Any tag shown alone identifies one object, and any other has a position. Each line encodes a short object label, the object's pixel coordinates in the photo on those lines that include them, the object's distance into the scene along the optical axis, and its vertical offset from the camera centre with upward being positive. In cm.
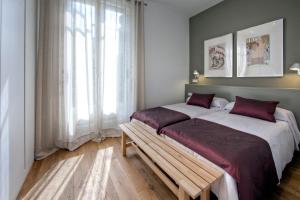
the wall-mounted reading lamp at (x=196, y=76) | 373 +62
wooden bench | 112 -58
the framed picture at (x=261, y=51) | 241 +86
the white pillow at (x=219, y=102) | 288 -4
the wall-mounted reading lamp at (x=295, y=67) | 211 +47
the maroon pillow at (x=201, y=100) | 295 +0
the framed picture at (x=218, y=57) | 309 +95
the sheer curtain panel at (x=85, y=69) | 227 +53
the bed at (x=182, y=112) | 213 -20
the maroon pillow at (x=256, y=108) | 207 -12
